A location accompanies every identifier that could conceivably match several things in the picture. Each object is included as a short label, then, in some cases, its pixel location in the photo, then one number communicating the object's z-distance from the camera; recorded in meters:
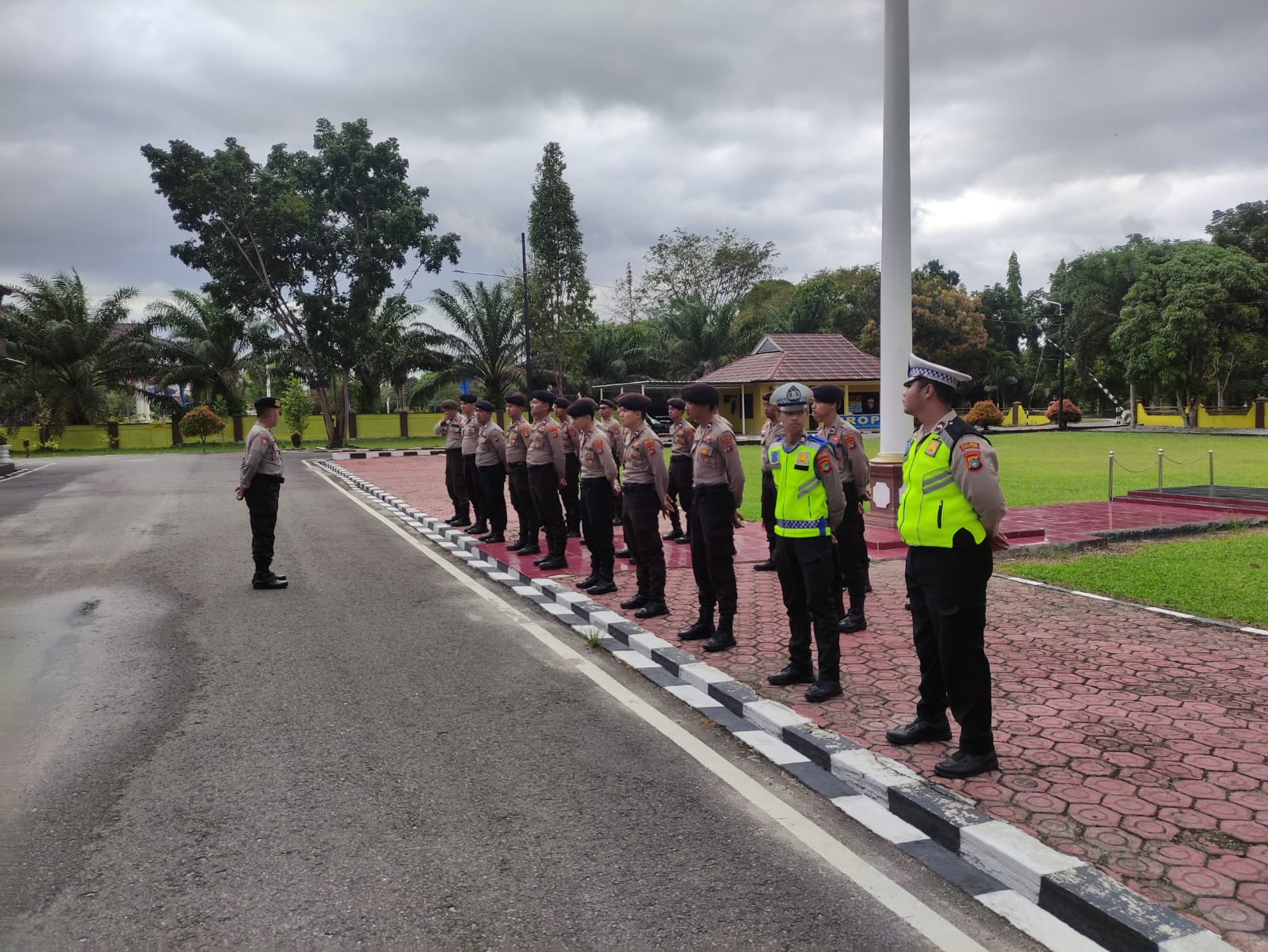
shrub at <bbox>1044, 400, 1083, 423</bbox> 43.56
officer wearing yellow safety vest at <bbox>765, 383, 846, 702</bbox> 4.93
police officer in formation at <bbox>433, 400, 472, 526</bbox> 12.41
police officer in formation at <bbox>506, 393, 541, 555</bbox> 10.13
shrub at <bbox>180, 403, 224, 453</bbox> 35.56
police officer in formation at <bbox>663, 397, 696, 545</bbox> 9.54
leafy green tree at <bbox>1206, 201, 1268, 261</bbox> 39.31
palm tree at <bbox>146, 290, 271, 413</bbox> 36.66
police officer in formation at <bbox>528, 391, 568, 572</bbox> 9.15
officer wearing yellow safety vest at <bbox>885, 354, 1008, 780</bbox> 3.81
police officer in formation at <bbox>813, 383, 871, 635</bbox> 6.64
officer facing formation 8.45
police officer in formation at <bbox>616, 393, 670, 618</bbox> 7.02
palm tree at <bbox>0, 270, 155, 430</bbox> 34.44
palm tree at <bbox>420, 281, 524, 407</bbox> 37.41
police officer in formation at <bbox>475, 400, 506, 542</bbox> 10.77
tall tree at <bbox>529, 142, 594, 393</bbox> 38.09
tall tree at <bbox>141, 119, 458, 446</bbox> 31.88
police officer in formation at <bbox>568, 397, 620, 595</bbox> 8.09
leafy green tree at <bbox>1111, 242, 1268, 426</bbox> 33.59
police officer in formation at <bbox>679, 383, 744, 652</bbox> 6.02
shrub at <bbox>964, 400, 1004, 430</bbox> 37.59
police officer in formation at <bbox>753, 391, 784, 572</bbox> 7.18
